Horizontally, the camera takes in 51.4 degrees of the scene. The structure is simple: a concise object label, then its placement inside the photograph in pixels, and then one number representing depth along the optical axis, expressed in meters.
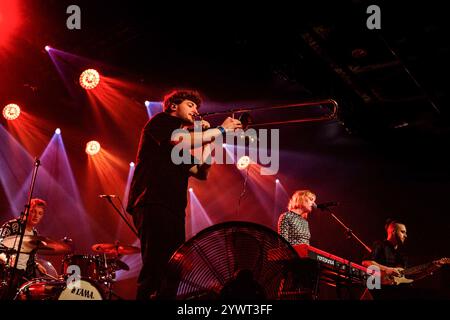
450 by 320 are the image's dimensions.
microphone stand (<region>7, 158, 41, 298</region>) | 4.38
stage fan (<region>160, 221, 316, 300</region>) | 2.29
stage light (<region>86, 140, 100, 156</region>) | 10.46
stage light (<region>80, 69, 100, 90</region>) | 8.91
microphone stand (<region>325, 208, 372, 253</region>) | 6.08
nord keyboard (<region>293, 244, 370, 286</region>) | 4.45
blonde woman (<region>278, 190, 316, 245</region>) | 6.00
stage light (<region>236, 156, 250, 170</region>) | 11.58
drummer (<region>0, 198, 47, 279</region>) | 5.82
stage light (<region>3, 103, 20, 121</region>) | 9.66
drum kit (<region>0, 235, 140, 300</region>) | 4.23
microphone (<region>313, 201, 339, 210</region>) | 5.44
